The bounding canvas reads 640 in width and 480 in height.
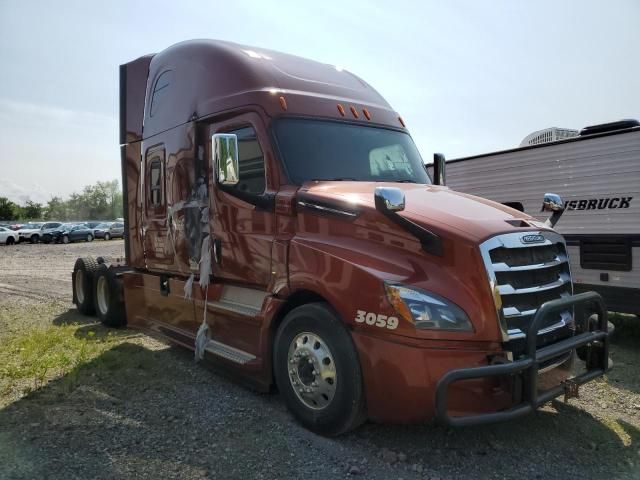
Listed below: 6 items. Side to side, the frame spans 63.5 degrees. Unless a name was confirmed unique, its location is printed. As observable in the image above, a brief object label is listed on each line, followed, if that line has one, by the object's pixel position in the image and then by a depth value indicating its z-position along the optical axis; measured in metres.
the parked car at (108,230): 40.81
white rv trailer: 6.44
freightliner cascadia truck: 3.33
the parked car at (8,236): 34.72
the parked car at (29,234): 35.94
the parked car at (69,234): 36.60
